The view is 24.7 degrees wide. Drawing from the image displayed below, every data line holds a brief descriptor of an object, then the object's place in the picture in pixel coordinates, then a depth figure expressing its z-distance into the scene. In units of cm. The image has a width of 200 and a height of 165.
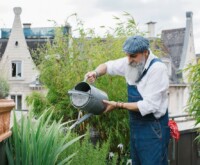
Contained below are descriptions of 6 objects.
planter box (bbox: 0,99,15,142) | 225
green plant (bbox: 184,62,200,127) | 351
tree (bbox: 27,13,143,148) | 364
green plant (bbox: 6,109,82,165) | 246
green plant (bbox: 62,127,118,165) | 268
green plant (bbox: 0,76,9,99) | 246
